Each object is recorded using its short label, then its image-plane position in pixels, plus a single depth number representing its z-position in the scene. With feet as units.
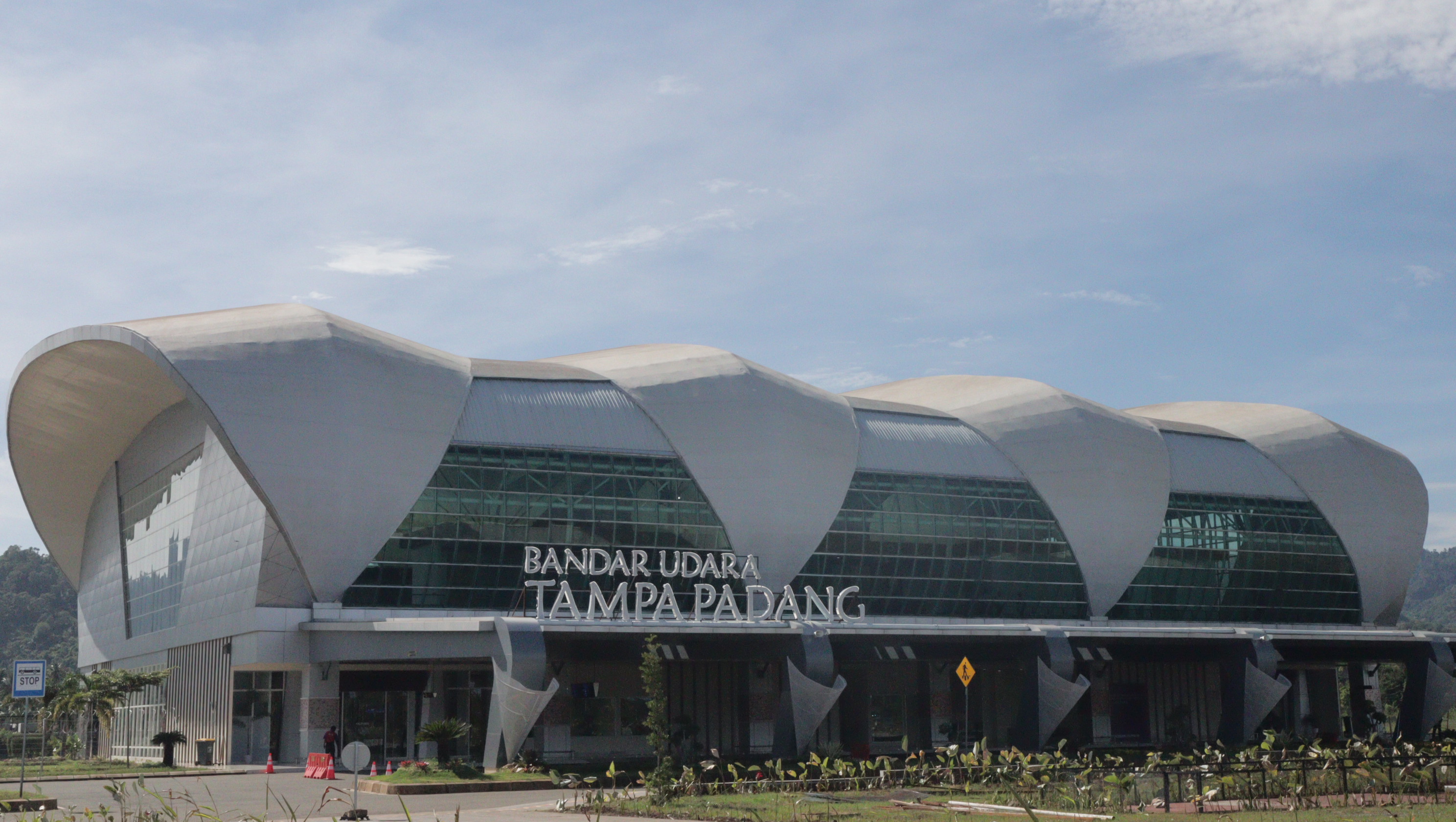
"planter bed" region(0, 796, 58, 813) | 101.40
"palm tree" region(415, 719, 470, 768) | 145.38
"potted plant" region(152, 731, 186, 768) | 175.63
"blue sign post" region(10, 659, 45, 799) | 96.27
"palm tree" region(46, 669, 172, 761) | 192.54
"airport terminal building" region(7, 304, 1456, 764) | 170.60
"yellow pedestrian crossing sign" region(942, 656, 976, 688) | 149.18
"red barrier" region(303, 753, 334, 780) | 141.38
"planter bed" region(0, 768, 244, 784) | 147.69
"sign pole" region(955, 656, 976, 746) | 148.56
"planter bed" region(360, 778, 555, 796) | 123.75
